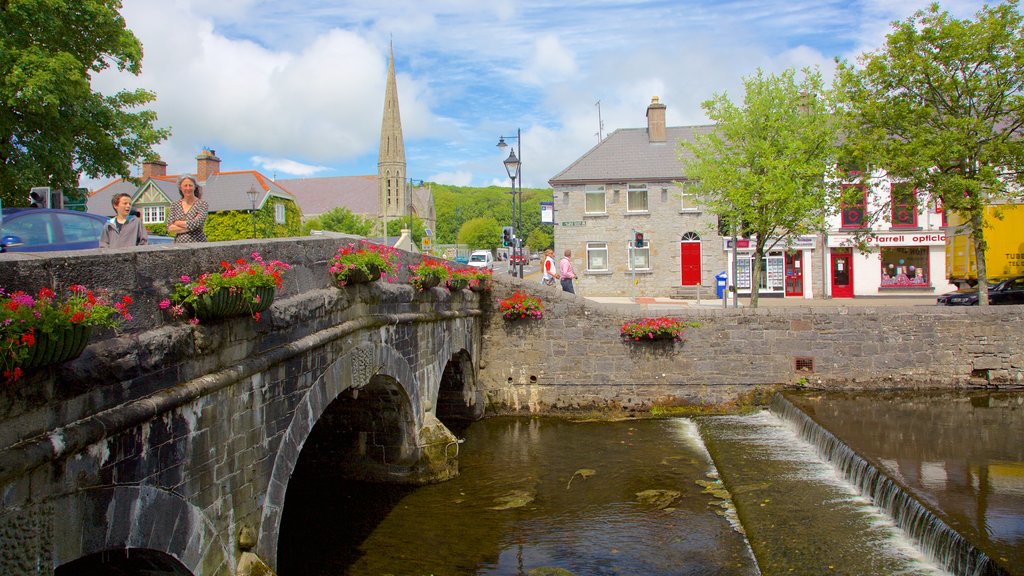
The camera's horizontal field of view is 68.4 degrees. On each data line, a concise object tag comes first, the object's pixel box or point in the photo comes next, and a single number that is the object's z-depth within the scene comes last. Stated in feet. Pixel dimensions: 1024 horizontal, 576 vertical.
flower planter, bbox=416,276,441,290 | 34.81
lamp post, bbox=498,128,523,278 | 71.82
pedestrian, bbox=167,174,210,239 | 25.02
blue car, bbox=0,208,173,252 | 29.99
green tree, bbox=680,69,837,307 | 68.39
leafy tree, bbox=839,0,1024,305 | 55.06
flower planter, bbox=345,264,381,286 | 25.30
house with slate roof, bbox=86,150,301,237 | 139.13
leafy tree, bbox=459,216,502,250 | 284.82
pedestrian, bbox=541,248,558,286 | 61.09
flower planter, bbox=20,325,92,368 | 11.30
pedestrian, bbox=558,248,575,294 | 59.67
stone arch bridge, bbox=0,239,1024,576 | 12.71
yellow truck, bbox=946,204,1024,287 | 79.46
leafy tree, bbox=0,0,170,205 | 52.75
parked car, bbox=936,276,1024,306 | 69.31
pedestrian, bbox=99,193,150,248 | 25.23
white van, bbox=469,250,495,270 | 166.54
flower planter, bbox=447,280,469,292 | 41.73
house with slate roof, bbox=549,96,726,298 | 107.76
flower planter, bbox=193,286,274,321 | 16.39
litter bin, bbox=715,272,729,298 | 86.20
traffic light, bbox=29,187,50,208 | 42.18
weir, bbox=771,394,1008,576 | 21.58
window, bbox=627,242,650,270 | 109.09
